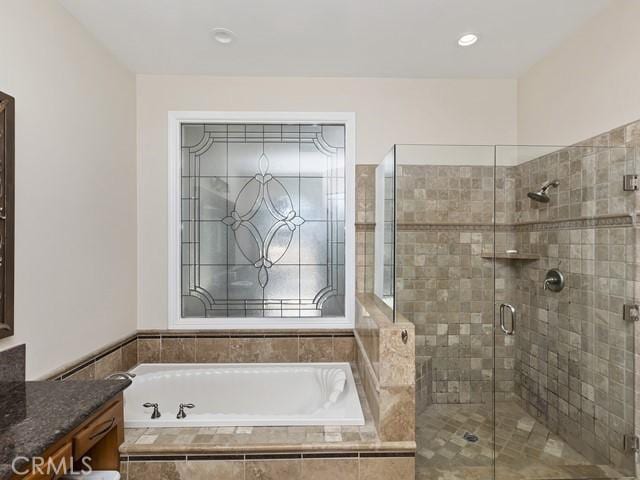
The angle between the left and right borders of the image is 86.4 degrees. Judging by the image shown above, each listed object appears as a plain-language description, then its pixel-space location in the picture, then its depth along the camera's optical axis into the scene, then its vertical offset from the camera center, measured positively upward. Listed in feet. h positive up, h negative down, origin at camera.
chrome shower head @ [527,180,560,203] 6.54 +0.92
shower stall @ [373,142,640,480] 5.92 -1.12
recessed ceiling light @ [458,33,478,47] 6.72 +4.04
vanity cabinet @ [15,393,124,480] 3.69 -2.56
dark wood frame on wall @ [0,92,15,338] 4.71 +0.41
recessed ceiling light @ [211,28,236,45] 6.57 +4.02
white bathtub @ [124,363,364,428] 7.36 -3.32
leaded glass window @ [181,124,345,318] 8.57 +0.71
